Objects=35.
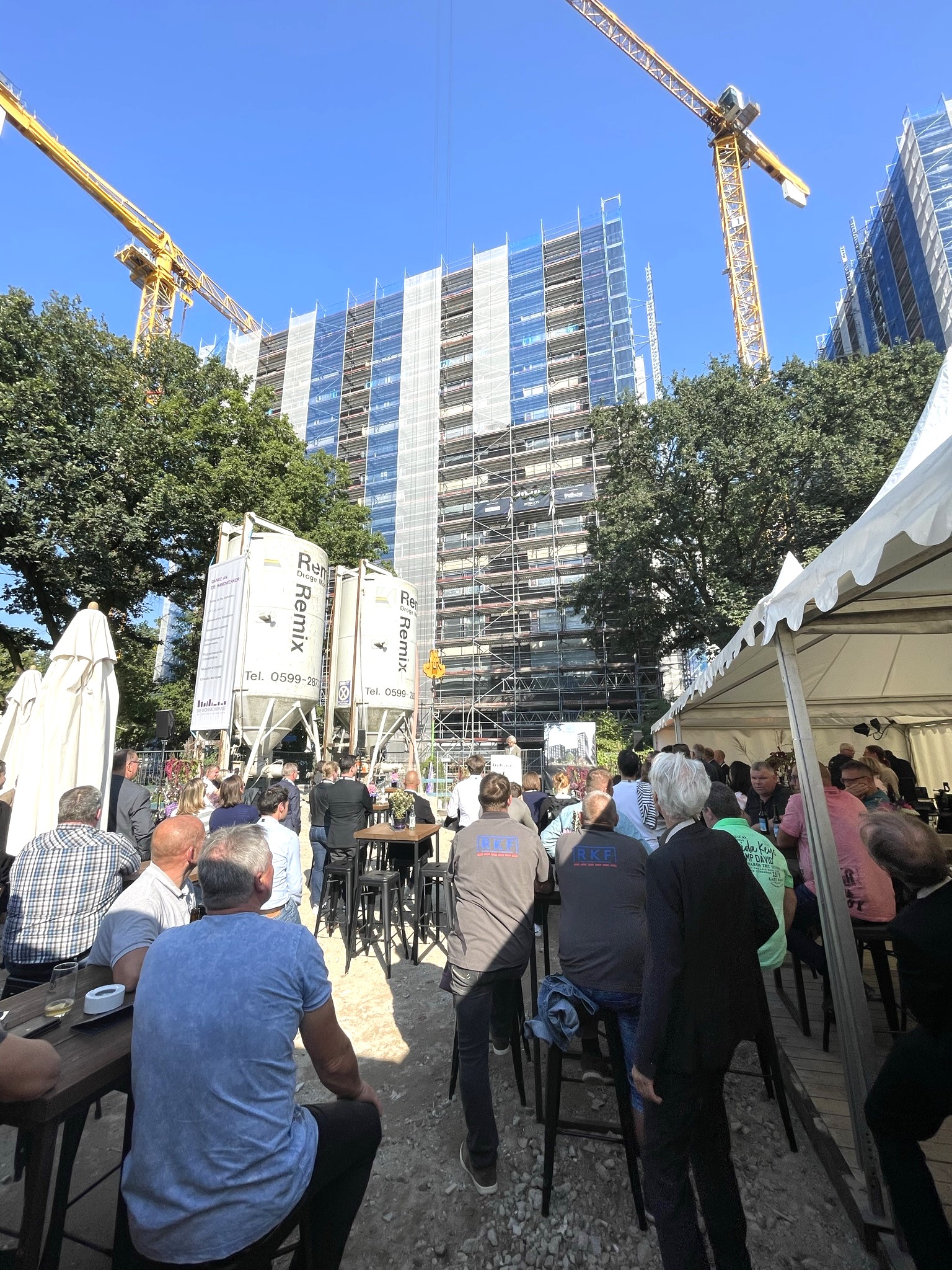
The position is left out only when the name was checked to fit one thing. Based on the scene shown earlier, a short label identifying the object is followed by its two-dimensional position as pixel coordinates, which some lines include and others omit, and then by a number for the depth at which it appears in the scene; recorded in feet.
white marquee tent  6.04
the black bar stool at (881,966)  9.75
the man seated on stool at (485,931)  7.66
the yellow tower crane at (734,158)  107.65
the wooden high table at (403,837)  16.52
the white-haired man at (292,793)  17.11
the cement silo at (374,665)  45.93
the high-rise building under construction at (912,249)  76.95
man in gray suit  16.20
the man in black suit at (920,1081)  5.03
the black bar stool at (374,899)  15.40
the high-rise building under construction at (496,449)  83.30
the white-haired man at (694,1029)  5.48
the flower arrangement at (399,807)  18.49
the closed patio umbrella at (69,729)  13.07
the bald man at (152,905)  7.16
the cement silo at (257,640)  38.09
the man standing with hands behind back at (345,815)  17.87
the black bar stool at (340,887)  16.26
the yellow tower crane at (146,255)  104.68
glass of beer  6.20
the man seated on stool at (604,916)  7.54
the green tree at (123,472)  46.52
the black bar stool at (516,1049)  9.30
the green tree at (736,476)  56.59
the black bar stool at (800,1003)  10.76
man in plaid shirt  8.52
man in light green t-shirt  9.56
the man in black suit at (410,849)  19.33
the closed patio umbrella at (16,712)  16.11
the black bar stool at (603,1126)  7.04
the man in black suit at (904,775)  23.43
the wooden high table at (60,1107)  4.73
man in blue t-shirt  4.10
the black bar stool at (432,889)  17.48
